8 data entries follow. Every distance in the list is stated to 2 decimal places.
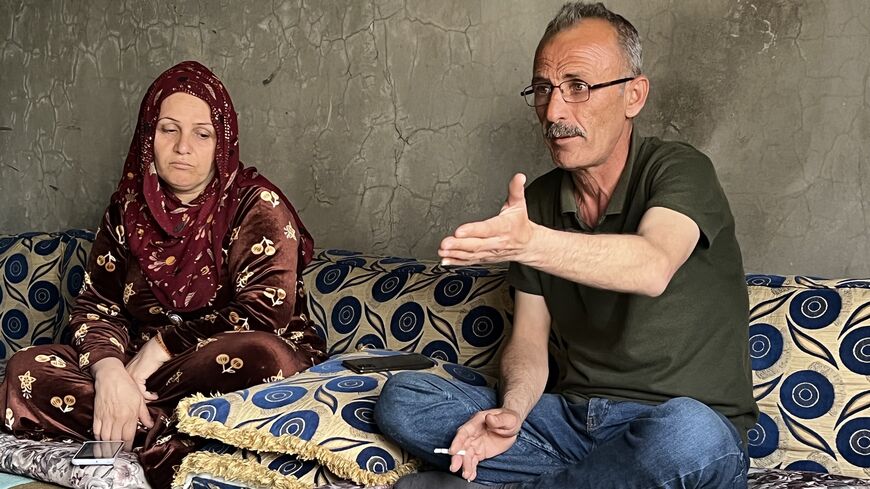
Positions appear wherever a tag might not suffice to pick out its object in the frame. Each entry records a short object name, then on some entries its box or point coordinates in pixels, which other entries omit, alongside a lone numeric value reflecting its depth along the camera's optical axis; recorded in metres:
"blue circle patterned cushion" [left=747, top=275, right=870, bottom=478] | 2.18
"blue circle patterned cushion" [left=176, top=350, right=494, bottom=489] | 2.06
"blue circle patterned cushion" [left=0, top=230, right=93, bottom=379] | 3.34
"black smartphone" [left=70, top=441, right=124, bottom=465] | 2.23
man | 1.81
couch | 2.09
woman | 2.45
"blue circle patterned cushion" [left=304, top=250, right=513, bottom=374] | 2.63
